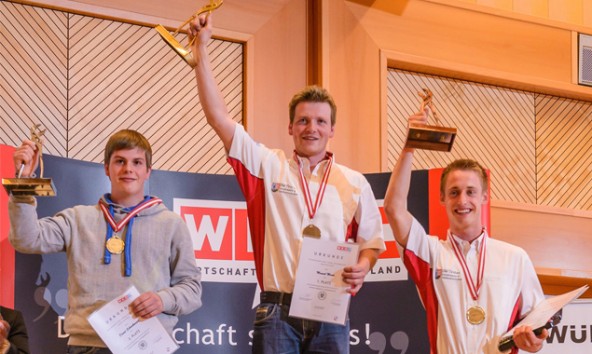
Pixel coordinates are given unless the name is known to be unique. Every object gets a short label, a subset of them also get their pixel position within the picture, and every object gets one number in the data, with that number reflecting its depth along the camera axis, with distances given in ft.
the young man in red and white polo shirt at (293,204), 10.78
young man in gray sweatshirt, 10.94
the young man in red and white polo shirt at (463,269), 12.10
